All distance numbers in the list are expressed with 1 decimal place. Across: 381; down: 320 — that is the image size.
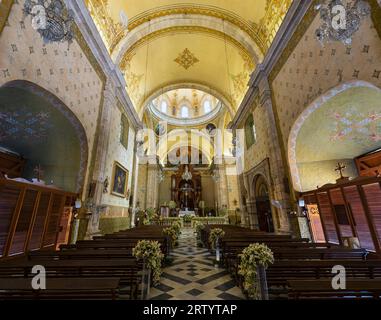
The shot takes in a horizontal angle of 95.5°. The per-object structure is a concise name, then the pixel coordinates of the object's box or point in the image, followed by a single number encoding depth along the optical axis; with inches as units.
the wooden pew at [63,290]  71.7
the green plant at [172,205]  869.8
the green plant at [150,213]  650.1
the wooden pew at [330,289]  70.4
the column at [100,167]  248.1
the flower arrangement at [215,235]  223.7
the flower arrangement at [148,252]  124.2
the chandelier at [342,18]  133.6
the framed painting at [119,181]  342.3
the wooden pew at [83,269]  103.0
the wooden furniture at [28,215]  166.1
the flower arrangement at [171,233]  255.4
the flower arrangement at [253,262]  104.4
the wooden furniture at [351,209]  182.2
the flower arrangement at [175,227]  297.8
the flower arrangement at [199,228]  348.9
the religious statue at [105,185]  293.8
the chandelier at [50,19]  154.5
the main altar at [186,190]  924.0
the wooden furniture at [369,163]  264.1
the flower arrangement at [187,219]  692.4
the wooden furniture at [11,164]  273.4
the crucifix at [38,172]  226.8
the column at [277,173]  254.4
